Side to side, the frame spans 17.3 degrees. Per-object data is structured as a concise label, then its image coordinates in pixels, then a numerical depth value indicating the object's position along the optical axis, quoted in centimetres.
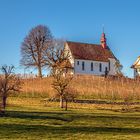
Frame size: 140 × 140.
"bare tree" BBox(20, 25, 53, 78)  10806
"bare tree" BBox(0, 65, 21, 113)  4445
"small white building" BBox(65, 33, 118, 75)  10731
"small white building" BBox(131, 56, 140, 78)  11881
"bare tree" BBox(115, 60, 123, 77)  11162
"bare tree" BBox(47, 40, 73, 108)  5566
